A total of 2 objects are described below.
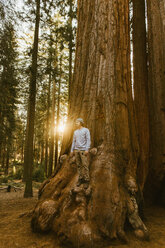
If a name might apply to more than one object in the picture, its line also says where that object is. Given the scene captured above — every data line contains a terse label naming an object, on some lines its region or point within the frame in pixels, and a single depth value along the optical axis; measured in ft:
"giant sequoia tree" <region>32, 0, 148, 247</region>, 9.76
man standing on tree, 10.96
